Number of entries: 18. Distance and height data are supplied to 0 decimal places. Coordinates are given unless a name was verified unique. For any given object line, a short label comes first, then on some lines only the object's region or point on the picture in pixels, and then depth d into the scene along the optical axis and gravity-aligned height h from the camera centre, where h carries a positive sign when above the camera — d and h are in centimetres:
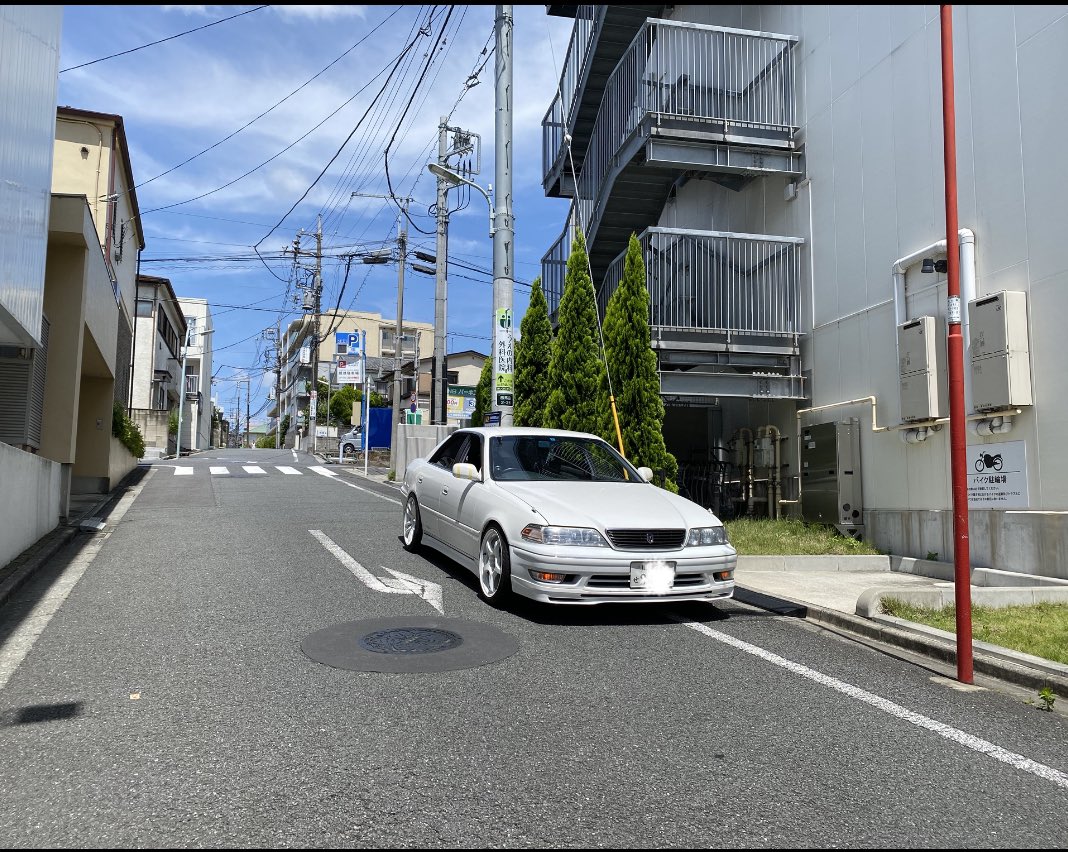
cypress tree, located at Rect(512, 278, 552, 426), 1773 +269
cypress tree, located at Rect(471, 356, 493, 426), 2284 +242
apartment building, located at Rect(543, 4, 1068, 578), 834 +324
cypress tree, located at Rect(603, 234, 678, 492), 1180 +159
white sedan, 586 -38
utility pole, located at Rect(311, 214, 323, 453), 4378 +878
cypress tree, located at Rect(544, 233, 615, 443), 1420 +232
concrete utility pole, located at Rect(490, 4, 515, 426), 1220 +379
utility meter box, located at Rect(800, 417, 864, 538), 1092 +5
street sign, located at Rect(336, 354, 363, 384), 3647 +491
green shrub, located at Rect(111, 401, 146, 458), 1761 +105
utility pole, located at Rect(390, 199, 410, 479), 2470 +386
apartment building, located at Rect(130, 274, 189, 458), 3772 +580
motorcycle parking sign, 840 +10
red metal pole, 493 +67
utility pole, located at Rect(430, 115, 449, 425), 2291 +470
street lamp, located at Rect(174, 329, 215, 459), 3992 +411
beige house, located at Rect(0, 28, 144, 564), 740 +233
